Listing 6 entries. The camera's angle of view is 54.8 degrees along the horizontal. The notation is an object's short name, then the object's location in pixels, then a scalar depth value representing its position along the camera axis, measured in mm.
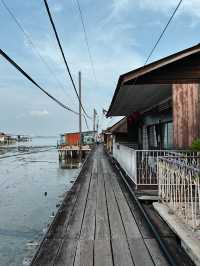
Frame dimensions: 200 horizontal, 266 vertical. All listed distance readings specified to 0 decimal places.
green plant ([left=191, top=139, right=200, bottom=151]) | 3864
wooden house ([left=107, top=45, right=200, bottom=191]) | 3932
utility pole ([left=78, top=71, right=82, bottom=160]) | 16034
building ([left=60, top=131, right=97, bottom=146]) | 29867
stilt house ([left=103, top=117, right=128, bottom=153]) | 11570
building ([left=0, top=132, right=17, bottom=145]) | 69615
